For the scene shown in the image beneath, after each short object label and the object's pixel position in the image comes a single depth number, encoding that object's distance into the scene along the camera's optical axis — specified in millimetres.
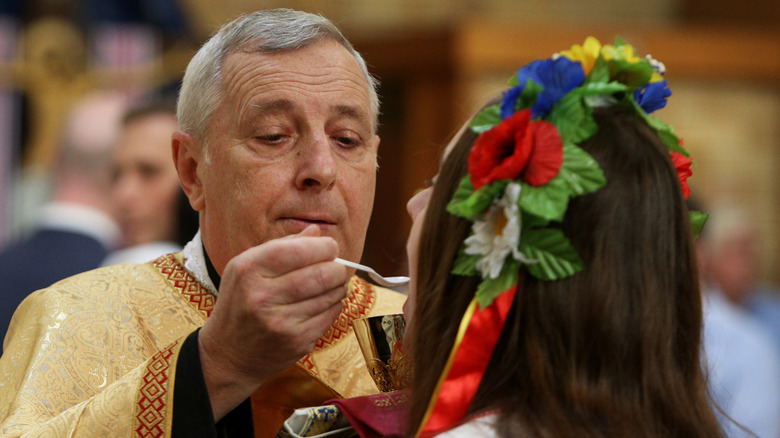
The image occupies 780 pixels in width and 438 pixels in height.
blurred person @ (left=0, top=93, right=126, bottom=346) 7984
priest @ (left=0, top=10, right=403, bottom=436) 4055
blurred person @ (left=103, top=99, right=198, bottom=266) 8977
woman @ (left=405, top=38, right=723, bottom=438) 3307
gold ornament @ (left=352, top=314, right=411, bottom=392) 4477
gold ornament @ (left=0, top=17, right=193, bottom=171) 13305
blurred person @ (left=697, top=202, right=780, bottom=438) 9133
